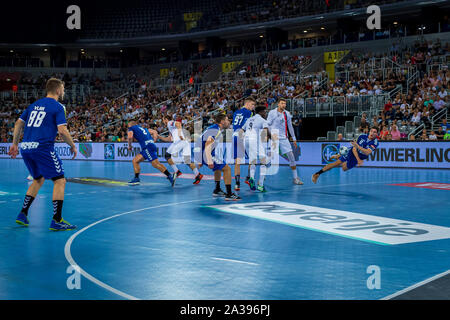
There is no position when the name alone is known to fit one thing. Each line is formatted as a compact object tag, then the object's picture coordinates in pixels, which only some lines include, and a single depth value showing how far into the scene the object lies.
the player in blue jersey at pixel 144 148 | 13.39
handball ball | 13.42
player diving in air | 12.84
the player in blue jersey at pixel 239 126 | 11.21
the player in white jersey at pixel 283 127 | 12.79
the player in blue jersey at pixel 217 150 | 9.34
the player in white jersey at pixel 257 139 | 11.42
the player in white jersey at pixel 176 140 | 15.30
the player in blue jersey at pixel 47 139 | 6.63
